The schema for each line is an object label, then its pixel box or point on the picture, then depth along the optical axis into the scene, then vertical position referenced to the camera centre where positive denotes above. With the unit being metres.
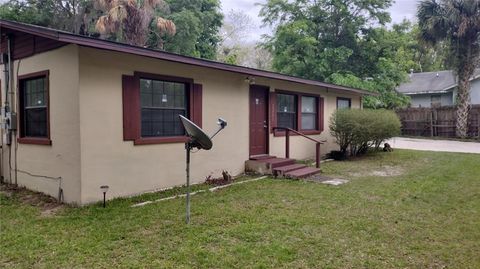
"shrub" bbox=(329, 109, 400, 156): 10.29 +0.02
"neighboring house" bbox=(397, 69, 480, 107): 23.48 +2.65
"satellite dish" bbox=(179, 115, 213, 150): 4.21 -0.10
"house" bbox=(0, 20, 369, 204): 5.34 +0.28
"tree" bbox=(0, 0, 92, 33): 18.50 +6.36
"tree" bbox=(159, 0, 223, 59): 19.53 +6.00
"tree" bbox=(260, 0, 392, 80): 19.50 +5.29
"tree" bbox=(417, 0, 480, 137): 16.91 +4.69
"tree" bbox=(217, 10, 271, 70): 35.91 +9.32
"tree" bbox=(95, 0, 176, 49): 14.84 +4.73
